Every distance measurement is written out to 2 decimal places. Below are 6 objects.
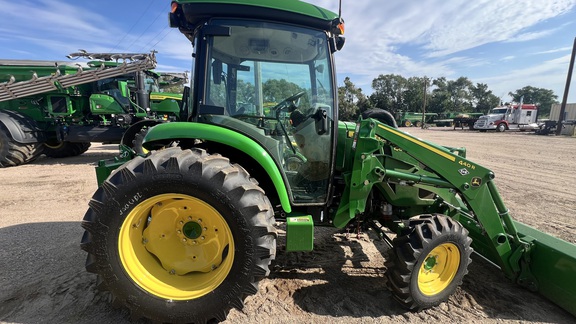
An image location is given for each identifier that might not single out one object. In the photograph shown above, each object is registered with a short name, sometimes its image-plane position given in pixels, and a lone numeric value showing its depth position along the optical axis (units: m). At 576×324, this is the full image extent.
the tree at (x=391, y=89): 56.62
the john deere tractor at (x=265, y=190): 2.09
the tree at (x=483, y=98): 66.62
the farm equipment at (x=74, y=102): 8.45
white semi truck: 27.69
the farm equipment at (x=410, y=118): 38.50
